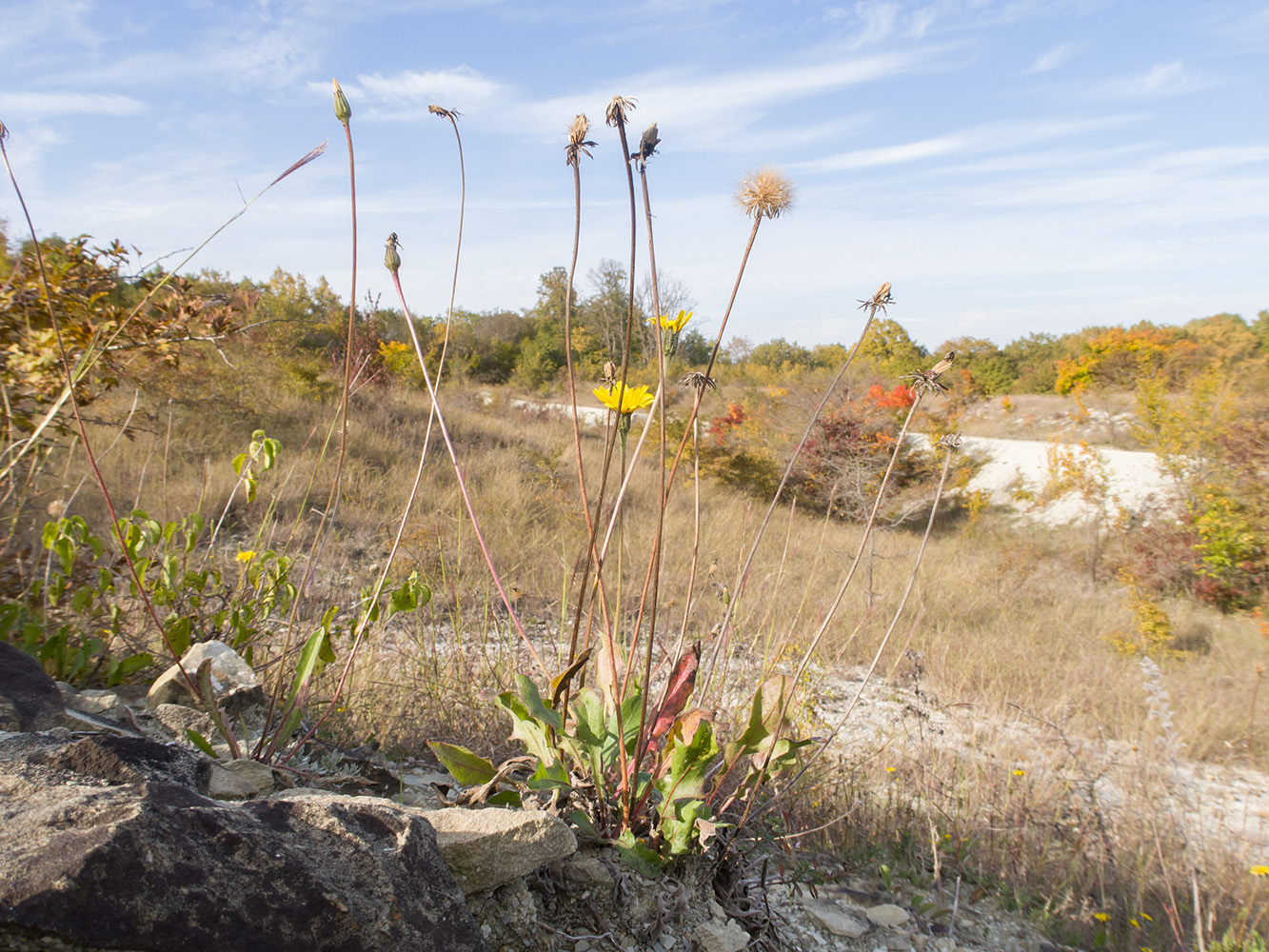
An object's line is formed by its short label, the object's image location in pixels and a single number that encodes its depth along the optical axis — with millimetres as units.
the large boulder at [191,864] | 422
